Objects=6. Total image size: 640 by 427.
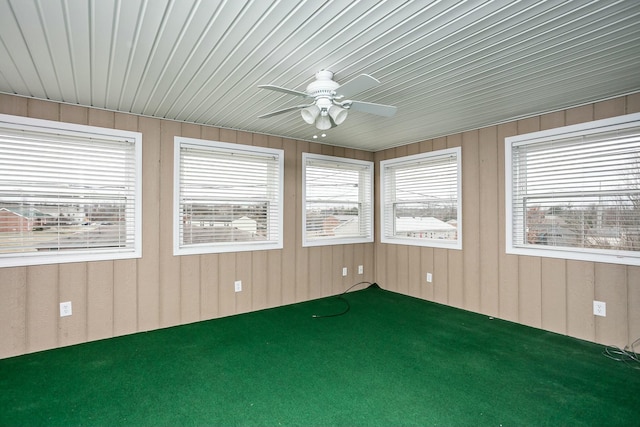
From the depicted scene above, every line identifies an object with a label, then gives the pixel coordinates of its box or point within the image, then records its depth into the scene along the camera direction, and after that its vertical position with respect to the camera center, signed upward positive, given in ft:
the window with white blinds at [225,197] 12.34 +0.71
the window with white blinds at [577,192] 9.69 +0.75
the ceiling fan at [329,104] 7.68 +2.63
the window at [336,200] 15.57 +0.71
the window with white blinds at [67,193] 9.48 +0.69
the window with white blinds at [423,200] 14.33 +0.71
